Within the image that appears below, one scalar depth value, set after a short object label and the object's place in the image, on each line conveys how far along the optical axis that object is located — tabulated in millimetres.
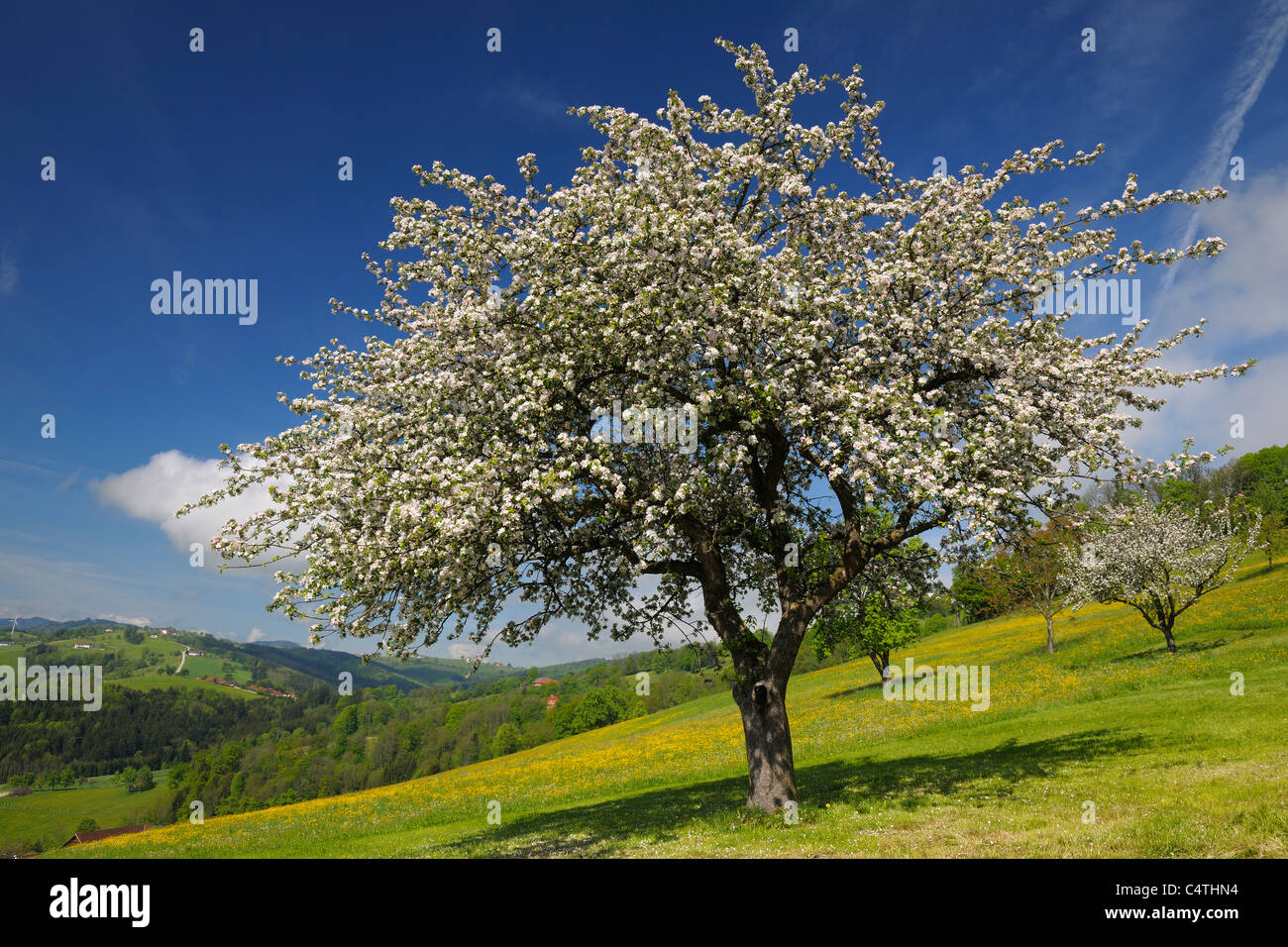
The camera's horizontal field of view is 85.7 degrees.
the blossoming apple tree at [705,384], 14297
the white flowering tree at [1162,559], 38719
